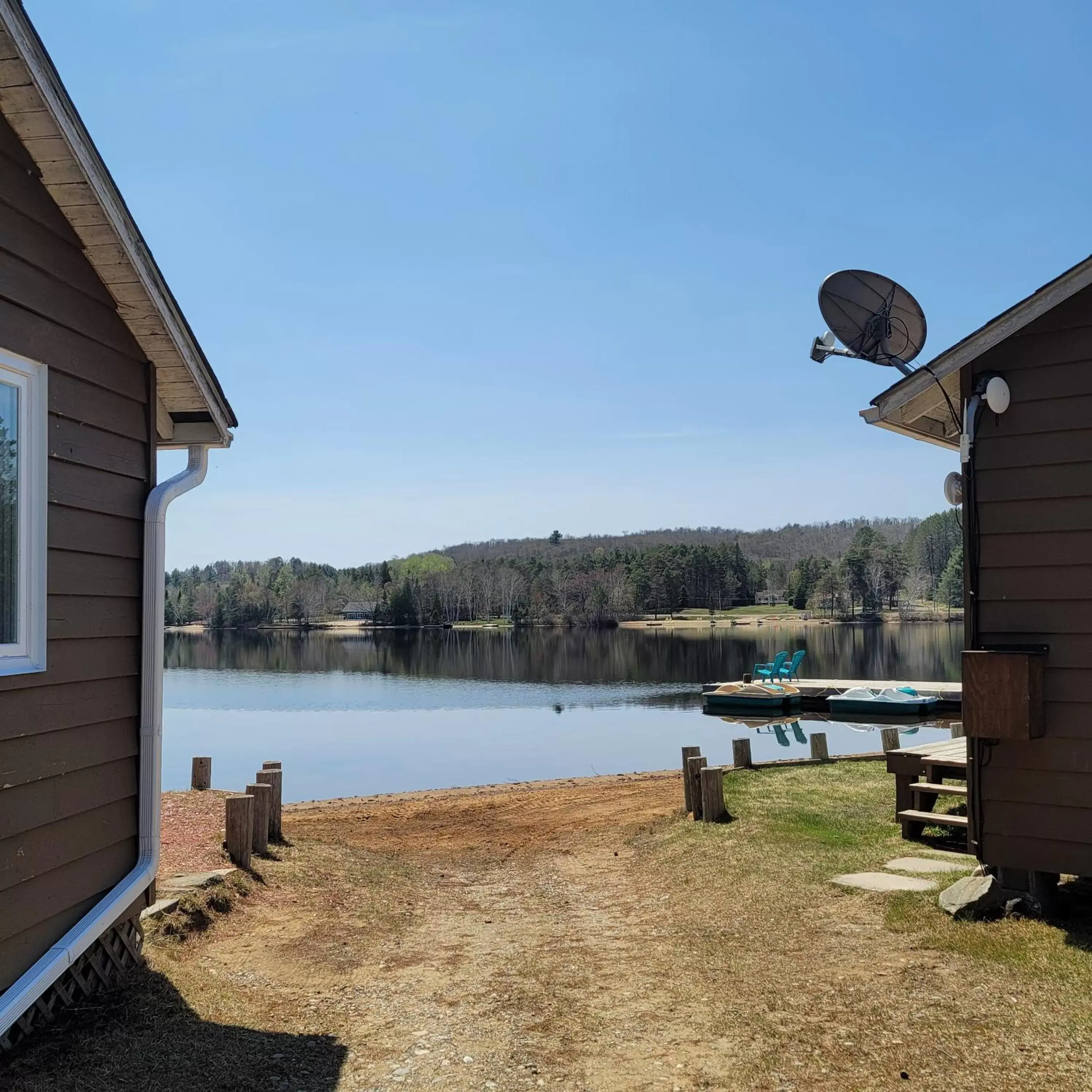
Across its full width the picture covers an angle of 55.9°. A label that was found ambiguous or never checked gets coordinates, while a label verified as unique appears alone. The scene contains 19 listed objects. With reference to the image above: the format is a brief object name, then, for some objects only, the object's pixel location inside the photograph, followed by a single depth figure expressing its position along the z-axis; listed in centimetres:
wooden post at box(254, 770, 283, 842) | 1023
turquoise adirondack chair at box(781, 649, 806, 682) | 3044
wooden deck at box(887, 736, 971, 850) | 909
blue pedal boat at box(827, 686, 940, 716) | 2562
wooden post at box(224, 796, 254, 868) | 884
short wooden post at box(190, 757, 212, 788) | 1355
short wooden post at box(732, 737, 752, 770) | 1423
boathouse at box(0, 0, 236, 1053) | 459
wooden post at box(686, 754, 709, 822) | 1145
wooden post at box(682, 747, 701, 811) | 1176
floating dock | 2600
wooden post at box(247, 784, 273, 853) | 951
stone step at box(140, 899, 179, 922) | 680
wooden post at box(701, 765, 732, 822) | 1109
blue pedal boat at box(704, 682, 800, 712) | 2769
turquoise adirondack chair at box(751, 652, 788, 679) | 3052
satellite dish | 831
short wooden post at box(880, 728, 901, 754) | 1480
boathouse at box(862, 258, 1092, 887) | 629
